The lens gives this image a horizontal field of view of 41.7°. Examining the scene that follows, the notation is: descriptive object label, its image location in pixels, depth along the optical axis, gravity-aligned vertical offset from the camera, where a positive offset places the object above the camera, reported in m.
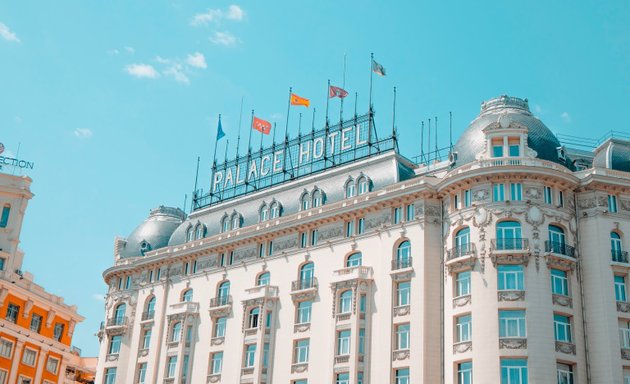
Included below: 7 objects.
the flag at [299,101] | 83.38 +42.62
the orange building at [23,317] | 80.00 +21.49
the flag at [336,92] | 81.06 +42.39
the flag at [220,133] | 90.69 +42.54
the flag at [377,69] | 79.94 +44.11
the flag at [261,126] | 86.75 +41.66
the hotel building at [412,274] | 59.38 +21.77
